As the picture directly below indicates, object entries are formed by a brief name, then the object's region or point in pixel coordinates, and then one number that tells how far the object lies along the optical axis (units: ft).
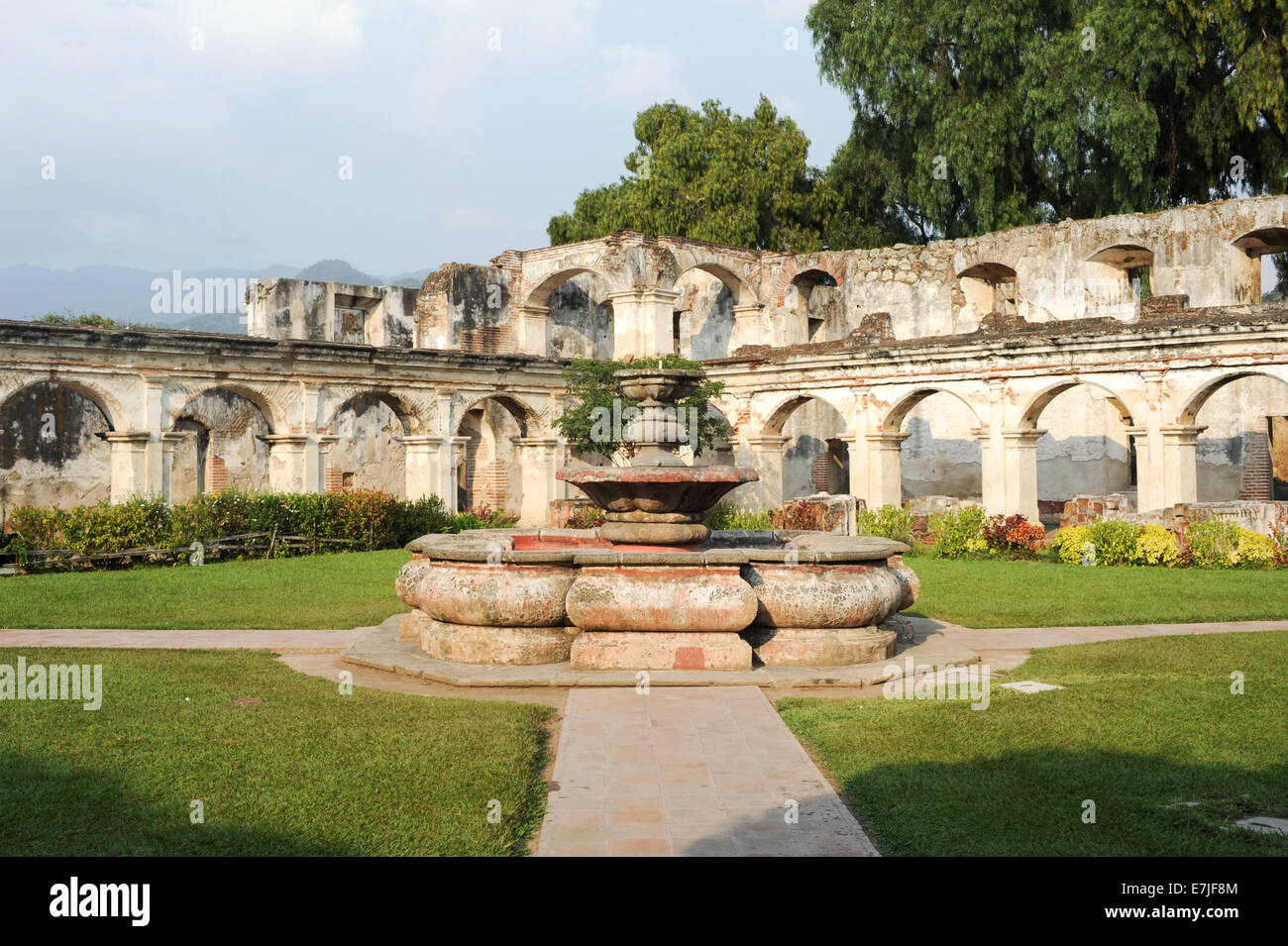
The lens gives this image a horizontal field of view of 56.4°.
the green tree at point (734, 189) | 109.09
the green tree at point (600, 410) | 73.26
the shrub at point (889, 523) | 68.95
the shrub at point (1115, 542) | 55.83
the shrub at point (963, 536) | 62.39
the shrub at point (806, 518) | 67.92
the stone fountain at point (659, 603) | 27.27
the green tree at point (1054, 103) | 87.40
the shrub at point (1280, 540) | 53.31
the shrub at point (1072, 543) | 57.21
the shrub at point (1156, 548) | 55.06
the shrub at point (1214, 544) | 54.19
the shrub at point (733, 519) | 68.18
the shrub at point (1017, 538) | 61.05
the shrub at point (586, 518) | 67.15
